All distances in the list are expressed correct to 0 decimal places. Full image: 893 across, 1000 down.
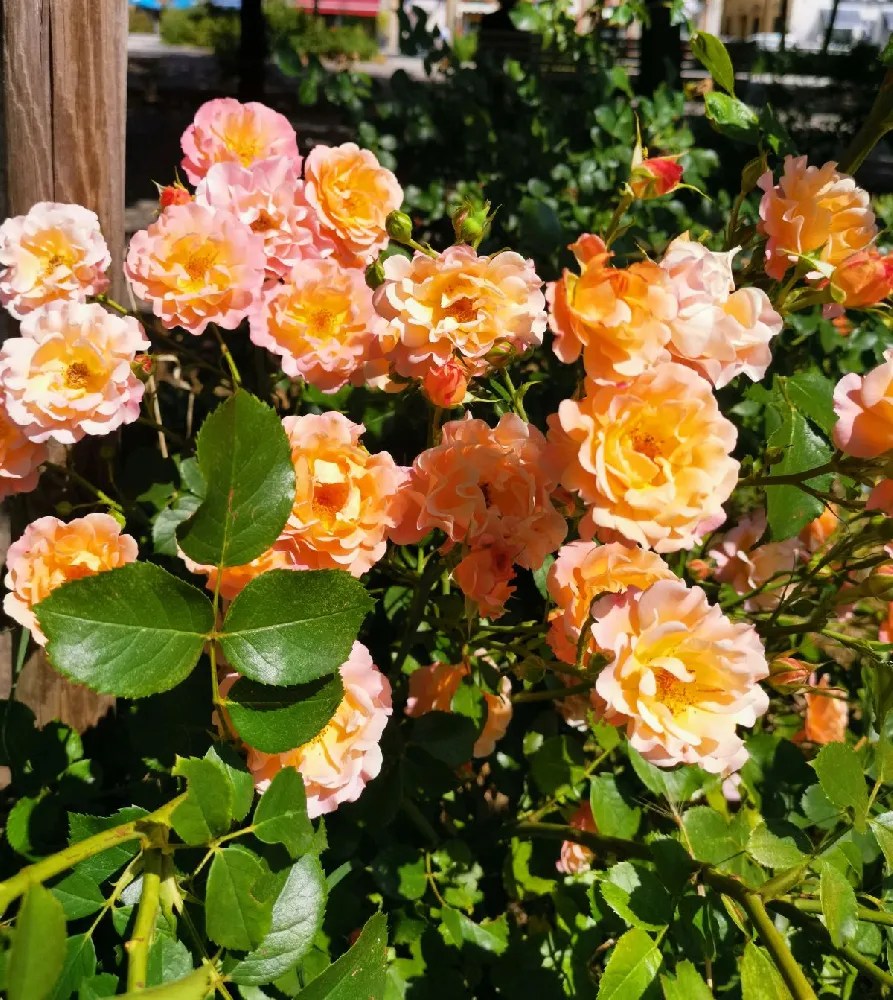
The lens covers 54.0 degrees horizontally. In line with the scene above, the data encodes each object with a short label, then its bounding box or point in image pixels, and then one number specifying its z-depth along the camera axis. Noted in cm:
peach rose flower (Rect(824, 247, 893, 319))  68
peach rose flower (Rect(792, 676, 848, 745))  120
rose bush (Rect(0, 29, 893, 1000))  54
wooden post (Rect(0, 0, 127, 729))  95
